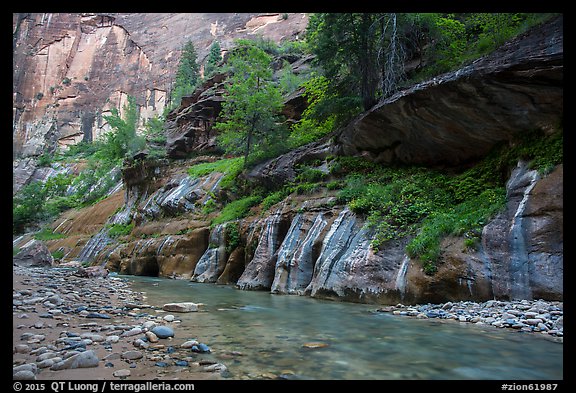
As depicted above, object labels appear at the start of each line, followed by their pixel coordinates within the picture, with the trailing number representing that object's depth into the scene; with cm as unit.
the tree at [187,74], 4747
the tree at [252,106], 2006
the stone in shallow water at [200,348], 398
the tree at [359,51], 1425
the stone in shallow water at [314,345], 429
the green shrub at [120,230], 2608
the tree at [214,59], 5019
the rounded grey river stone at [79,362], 314
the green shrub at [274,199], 1495
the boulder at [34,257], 2041
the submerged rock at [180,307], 694
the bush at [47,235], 3316
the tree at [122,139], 4012
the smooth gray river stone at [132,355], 358
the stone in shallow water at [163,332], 458
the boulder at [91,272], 1411
